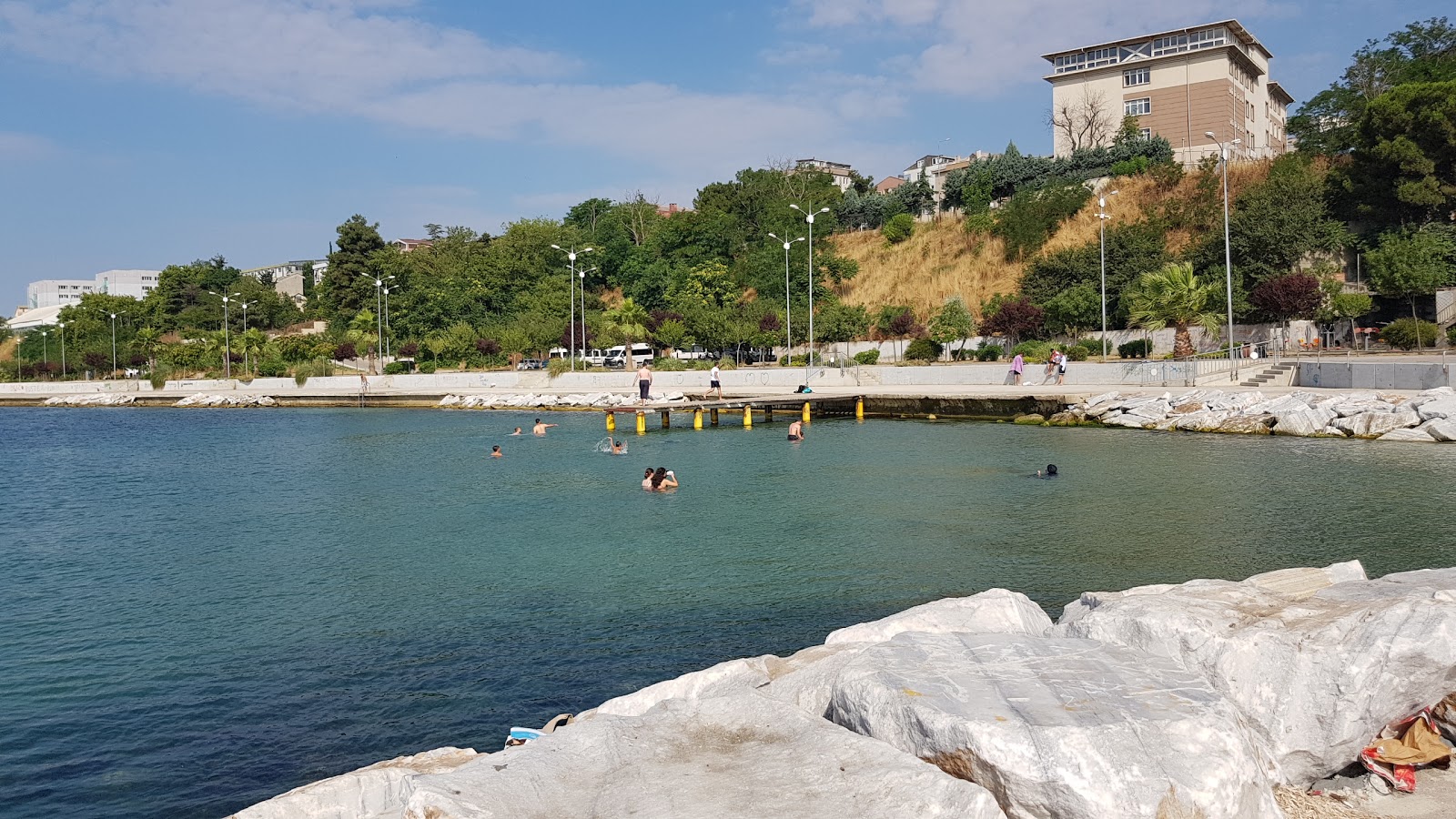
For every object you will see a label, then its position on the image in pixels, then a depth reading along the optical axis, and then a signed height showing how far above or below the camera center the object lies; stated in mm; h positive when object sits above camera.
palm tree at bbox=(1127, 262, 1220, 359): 43281 +2972
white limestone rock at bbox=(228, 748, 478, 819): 6012 -2592
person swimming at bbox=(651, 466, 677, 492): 21375 -2186
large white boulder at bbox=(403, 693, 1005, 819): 4367 -1952
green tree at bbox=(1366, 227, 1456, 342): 43406 +4382
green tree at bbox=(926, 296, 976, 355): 53625 +2766
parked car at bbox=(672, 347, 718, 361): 65538 +1986
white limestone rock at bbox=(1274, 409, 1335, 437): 27719 -1706
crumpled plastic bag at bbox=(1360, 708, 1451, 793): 5762 -2406
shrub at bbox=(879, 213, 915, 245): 74375 +11465
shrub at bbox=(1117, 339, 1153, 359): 45062 +955
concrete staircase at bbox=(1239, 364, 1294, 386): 35688 -460
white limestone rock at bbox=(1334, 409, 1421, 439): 26391 -1715
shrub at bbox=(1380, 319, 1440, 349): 39844 +1147
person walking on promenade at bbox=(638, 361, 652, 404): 37500 +80
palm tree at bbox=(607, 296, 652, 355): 64000 +4250
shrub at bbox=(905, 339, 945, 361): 54719 +1437
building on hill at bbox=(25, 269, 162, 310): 167500 +21213
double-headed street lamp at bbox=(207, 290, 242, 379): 77500 +3534
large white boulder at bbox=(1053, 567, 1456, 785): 5805 -1859
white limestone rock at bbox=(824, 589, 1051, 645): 7754 -2017
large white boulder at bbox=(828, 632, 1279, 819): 4496 -1797
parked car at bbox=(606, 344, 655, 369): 66000 +2051
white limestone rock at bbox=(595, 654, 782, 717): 6988 -2264
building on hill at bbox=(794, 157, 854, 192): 115375 +26615
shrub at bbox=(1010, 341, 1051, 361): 45750 +1048
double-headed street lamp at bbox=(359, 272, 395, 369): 73525 +4716
